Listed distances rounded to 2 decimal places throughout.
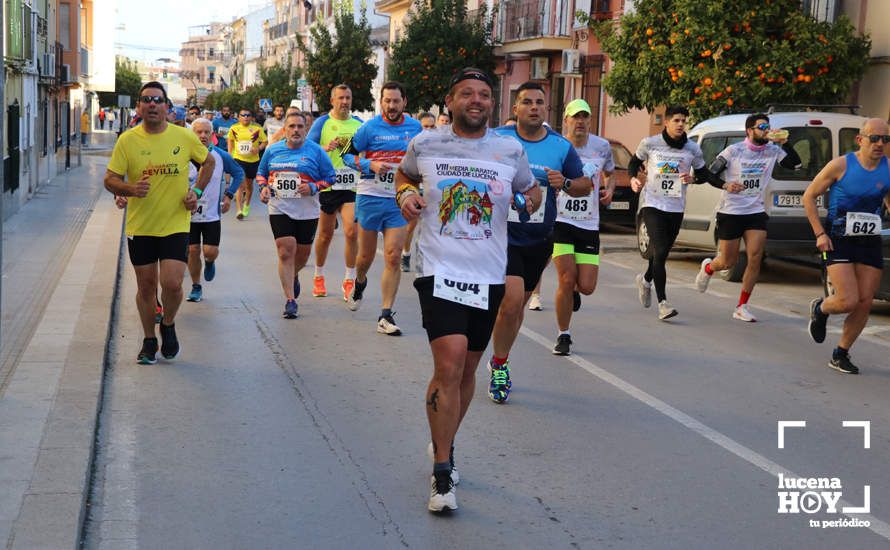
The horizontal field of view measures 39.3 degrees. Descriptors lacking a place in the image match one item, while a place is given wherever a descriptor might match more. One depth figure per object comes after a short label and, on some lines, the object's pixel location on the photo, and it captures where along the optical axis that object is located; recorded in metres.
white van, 14.53
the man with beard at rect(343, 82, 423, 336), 10.37
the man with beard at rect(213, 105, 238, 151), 27.28
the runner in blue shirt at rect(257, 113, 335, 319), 10.95
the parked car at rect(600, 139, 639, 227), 20.94
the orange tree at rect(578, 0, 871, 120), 19.47
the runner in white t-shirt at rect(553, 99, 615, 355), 9.38
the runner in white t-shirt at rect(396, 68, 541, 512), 5.47
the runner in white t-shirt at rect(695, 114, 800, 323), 11.57
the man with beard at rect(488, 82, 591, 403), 7.19
